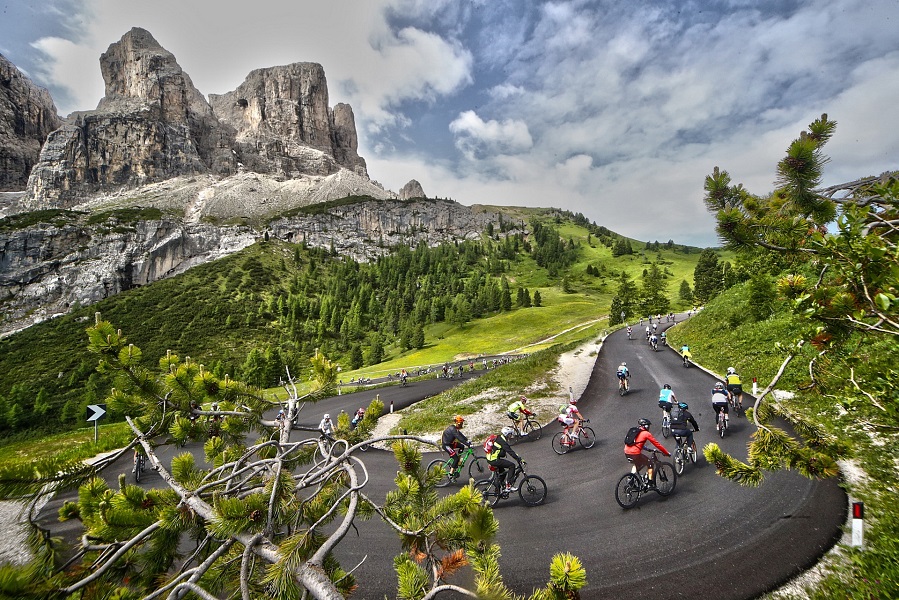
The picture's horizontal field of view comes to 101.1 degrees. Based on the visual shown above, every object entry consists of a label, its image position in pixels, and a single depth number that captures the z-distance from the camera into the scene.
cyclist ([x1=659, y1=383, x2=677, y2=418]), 14.57
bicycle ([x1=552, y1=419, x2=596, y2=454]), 14.23
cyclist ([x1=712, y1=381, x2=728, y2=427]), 13.63
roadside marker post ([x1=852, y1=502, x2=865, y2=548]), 7.21
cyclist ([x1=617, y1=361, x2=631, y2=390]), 21.64
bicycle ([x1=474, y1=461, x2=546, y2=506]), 10.36
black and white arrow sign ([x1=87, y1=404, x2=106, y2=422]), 18.35
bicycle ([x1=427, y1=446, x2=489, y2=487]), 11.26
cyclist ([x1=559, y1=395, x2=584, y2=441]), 14.10
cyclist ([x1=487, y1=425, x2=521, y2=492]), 9.93
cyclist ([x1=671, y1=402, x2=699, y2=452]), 11.41
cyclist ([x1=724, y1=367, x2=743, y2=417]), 15.39
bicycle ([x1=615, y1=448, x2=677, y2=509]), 9.81
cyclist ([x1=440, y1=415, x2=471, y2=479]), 9.12
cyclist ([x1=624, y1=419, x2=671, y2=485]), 9.69
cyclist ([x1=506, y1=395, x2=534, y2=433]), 14.39
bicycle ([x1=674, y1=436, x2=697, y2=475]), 11.34
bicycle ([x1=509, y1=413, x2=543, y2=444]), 16.23
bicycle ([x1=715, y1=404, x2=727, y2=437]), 13.77
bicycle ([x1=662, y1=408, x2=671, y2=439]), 14.35
